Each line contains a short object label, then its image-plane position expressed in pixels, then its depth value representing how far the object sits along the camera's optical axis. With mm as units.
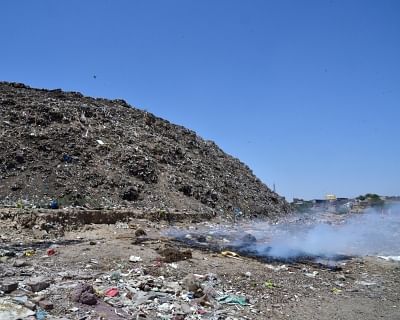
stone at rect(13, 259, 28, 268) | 6625
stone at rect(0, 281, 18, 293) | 4902
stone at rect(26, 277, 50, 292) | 5188
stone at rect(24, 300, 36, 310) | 4458
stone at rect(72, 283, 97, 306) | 4879
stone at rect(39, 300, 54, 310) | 4582
